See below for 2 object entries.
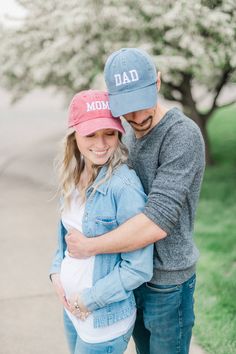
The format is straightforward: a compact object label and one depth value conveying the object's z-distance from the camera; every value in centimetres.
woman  216
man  210
